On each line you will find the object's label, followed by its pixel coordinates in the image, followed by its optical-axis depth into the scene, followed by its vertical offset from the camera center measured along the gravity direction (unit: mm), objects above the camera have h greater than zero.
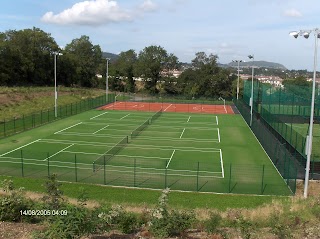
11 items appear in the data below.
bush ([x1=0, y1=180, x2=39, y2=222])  11867 -4288
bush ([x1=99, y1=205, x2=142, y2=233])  11038 -4281
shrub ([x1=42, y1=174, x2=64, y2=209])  10451 -3258
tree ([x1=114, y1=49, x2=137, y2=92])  109250 -123
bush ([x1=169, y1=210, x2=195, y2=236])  10662 -4151
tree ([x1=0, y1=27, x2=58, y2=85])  82750 +3512
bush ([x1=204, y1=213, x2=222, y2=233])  11245 -4390
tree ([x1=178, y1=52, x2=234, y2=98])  103688 -2106
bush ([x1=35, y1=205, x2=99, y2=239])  8953 -3656
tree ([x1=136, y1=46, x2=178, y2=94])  109250 +2867
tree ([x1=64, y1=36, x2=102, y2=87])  104125 +3902
